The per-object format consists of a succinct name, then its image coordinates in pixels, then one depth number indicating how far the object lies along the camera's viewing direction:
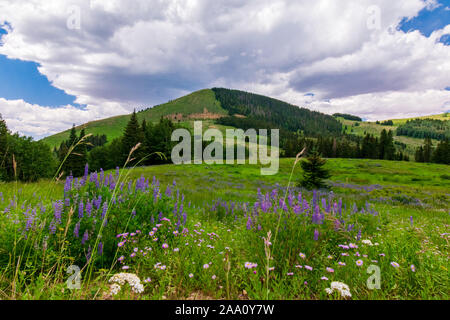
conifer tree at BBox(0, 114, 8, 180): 32.28
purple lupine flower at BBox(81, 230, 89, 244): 3.04
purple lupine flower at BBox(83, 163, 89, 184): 4.27
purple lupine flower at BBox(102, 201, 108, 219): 3.29
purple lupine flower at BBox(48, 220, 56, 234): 2.91
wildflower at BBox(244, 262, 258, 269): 2.51
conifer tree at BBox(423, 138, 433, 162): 85.69
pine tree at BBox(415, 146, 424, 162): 87.03
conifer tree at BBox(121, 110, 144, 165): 52.58
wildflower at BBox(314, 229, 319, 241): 3.17
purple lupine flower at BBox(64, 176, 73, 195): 3.85
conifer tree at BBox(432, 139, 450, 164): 75.50
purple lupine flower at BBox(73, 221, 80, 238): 3.04
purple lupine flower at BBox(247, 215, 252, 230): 3.76
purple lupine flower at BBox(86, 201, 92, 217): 3.53
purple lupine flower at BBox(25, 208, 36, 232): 2.89
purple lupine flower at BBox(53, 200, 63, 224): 3.15
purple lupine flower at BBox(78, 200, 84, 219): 3.35
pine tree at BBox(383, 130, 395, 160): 82.94
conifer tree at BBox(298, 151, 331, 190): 21.75
